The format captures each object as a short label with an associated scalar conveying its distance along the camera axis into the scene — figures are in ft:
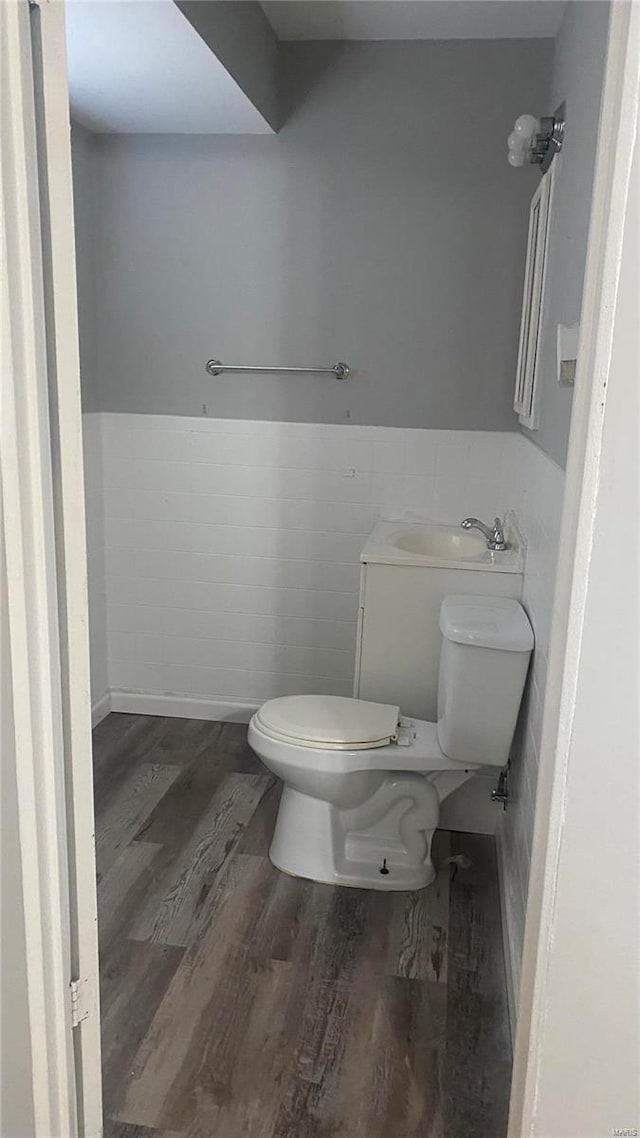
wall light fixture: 8.09
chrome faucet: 9.21
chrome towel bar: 10.40
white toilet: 7.51
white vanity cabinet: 8.52
